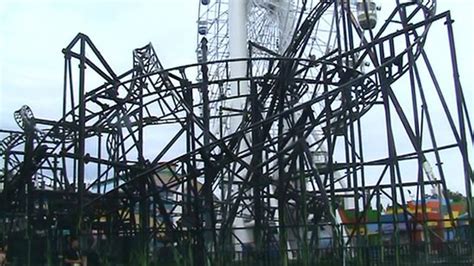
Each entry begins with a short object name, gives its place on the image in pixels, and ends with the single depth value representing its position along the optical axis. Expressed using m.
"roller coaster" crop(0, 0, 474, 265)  15.50
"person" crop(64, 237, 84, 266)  12.30
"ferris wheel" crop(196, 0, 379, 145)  22.64
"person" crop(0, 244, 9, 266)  12.16
